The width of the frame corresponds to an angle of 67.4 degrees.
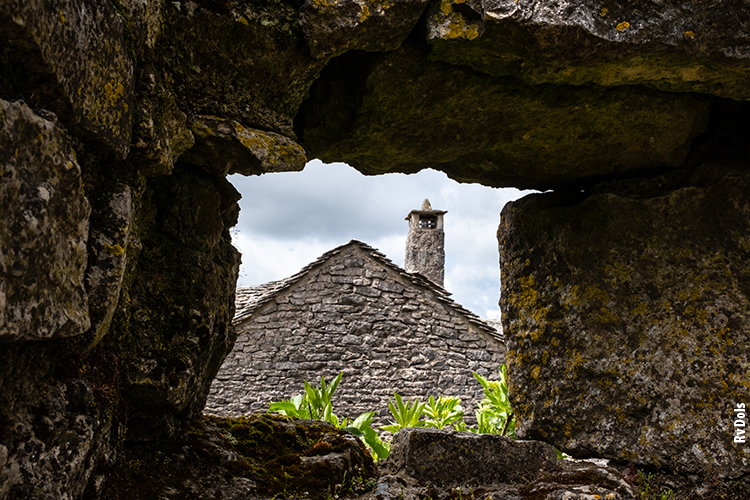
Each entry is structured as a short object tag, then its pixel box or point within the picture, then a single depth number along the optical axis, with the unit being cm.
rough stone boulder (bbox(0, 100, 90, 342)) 107
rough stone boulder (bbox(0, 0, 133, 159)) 114
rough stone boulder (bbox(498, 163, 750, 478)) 255
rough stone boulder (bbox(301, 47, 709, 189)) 243
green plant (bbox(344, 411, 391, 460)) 438
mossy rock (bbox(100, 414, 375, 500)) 194
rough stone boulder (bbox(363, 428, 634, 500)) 251
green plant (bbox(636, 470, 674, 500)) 246
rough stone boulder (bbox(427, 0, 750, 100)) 200
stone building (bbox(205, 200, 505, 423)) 948
